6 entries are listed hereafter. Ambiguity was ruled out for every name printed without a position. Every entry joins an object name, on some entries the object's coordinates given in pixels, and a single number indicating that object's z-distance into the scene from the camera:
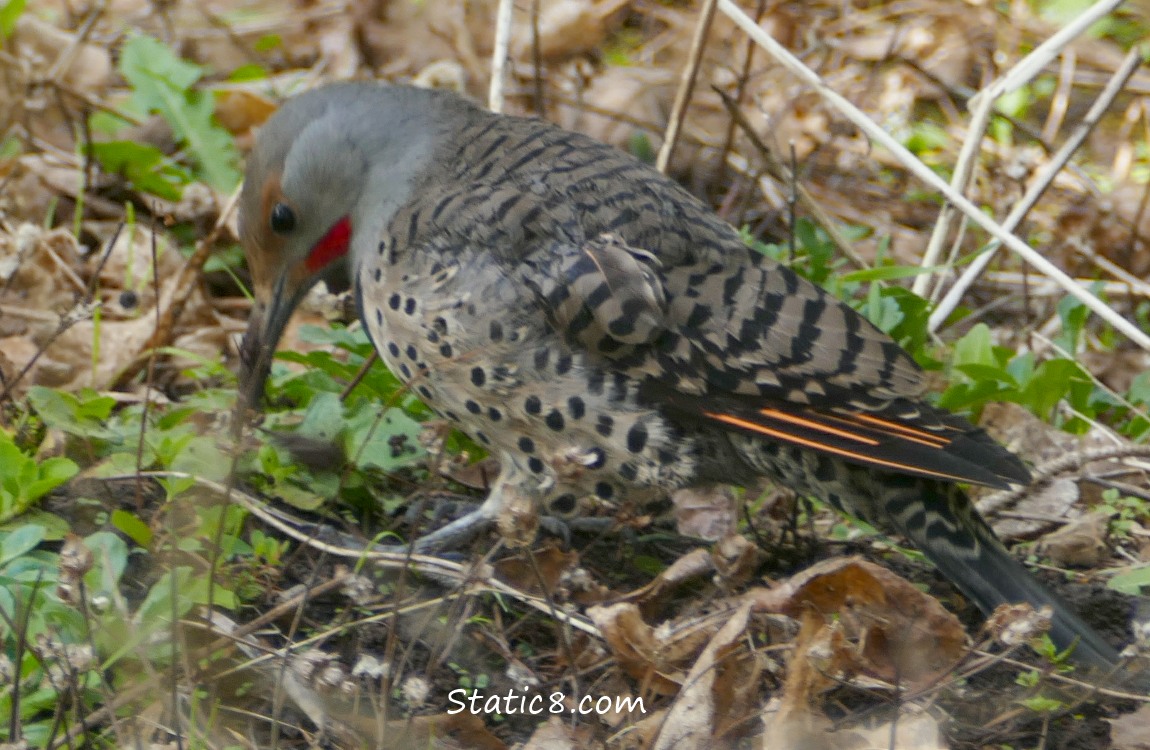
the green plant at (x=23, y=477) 6.55
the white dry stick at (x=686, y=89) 9.35
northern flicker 6.75
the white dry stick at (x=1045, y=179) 9.05
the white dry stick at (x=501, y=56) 9.34
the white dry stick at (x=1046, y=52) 8.27
